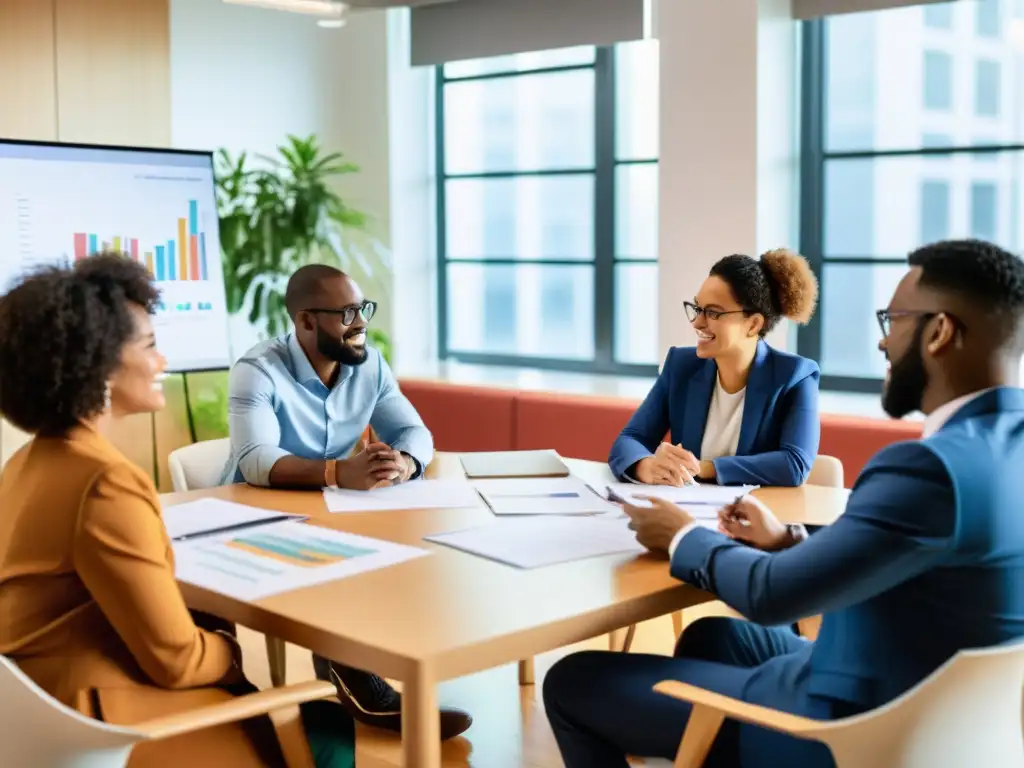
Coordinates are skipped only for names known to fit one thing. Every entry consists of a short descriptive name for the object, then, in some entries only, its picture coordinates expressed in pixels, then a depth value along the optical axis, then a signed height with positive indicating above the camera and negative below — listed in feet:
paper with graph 6.86 -1.66
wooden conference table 5.78 -1.70
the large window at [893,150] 16.93 +1.71
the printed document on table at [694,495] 8.68 -1.63
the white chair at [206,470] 11.00 -1.74
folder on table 10.30 -1.61
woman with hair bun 10.48 -0.98
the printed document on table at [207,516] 8.23 -1.65
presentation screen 15.69 +0.75
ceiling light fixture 12.25 +2.66
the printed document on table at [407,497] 8.95 -1.64
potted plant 19.10 +0.77
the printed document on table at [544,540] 7.40 -1.66
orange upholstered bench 14.76 -2.01
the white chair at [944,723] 5.31 -2.00
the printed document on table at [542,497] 8.81 -1.65
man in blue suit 5.71 -1.38
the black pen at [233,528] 8.01 -1.66
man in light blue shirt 10.43 -1.10
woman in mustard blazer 6.00 -1.29
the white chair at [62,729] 5.45 -2.02
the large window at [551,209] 20.71 +1.13
